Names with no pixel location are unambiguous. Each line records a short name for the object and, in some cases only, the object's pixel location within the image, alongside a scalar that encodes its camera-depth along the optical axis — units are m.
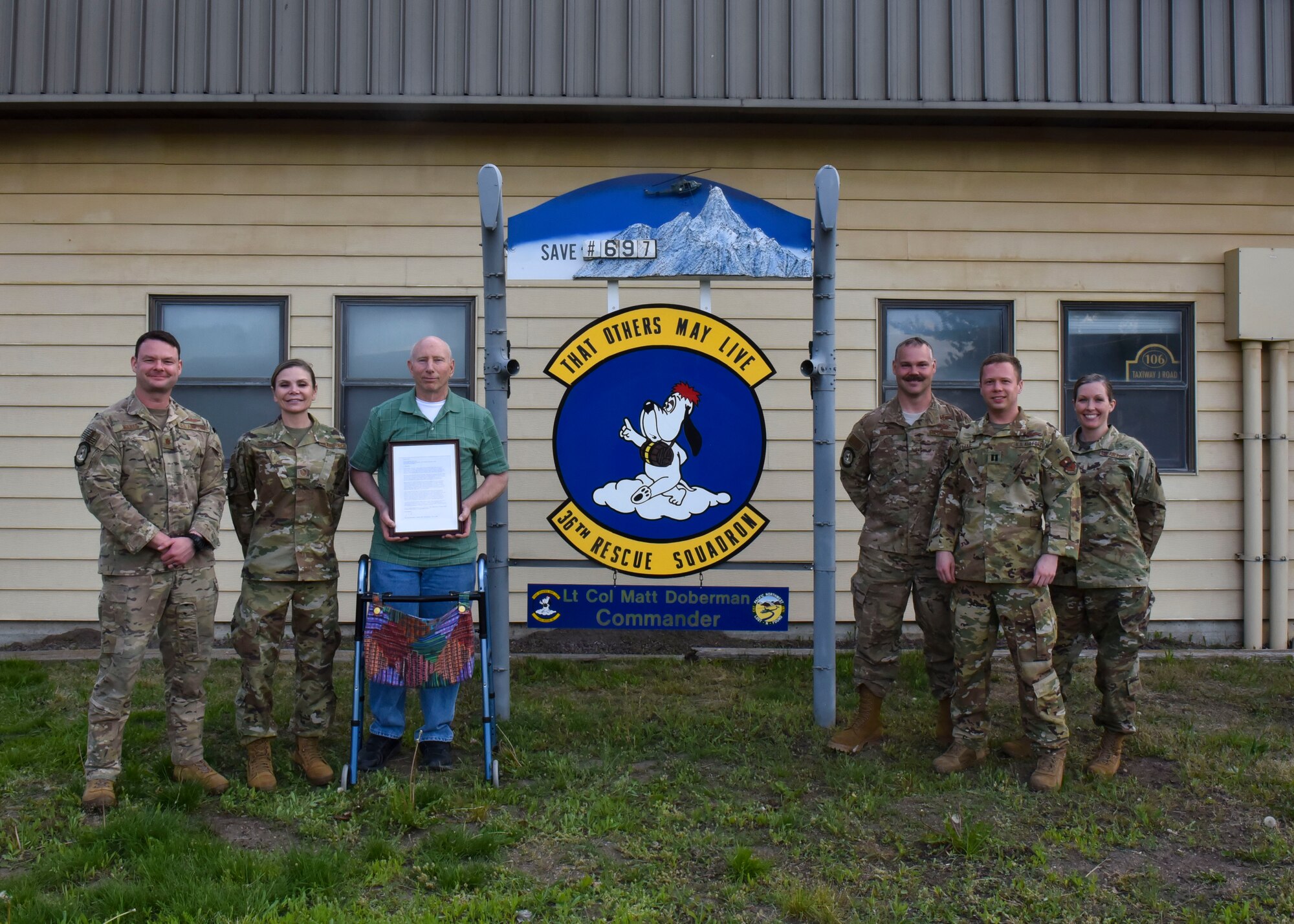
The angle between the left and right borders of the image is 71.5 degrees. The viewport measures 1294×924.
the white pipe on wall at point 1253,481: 6.26
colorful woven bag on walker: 3.85
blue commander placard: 4.64
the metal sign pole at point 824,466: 4.57
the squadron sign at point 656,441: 4.67
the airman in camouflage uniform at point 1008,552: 3.86
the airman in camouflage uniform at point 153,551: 3.62
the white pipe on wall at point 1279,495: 6.27
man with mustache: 4.27
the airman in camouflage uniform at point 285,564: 3.85
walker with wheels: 3.83
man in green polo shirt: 4.01
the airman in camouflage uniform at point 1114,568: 4.02
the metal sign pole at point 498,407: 4.52
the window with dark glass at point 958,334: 6.38
